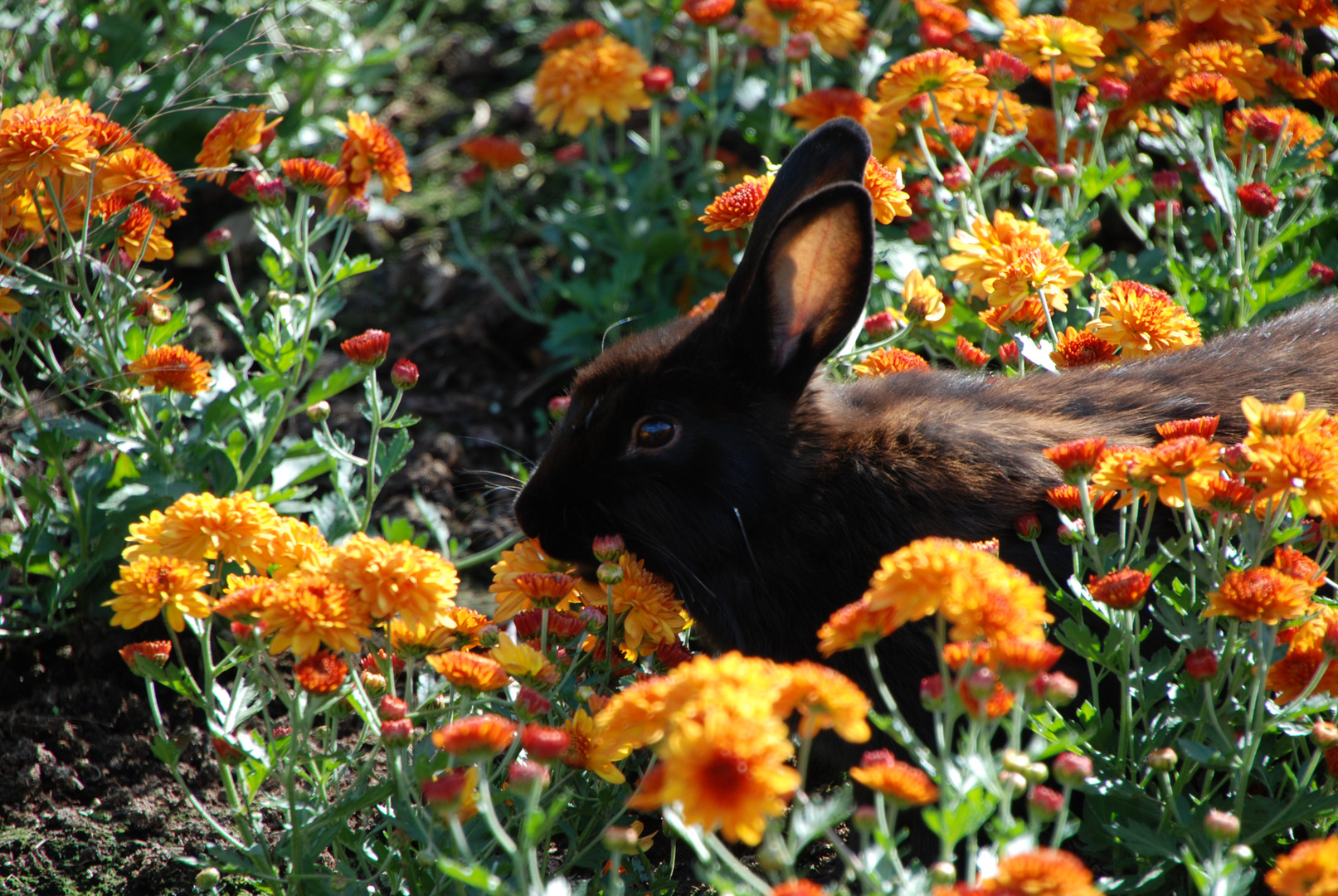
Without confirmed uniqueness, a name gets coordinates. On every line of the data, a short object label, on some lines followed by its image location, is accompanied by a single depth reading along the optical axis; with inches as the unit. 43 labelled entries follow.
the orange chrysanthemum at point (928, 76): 238.1
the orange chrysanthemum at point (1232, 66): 254.4
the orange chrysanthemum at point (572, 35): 330.0
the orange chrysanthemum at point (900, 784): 109.7
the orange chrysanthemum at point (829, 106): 284.7
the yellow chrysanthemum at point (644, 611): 187.9
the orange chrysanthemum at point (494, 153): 333.7
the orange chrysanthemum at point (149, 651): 165.8
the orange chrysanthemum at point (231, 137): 224.8
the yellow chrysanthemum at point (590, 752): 153.5
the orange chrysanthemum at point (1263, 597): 130.1
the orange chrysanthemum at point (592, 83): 316.8
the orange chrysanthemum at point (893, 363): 224.2
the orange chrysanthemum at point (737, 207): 214.2
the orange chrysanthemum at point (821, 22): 305.0
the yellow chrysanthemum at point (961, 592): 114.0
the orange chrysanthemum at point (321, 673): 149.6
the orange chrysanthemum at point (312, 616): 144.8
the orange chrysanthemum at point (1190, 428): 153.4
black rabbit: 186.1
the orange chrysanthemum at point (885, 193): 212.8
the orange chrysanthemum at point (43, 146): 193.3
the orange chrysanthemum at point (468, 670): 144.1
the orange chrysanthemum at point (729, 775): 101.0
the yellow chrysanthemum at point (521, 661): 156.0
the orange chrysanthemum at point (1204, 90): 239.3
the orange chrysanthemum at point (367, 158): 225.8
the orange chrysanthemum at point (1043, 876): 101.6
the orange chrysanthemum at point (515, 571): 190.7
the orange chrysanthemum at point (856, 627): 121.7
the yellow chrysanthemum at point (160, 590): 161.2
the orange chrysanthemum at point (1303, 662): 146.0
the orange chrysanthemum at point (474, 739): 122.6
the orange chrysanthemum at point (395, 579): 146.1
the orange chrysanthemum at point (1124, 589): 136.6
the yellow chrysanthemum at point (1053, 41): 251.8
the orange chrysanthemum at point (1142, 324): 204.1
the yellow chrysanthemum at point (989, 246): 210.2
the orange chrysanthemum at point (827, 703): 110.0
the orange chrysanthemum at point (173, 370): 206.1
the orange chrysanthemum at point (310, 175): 215.6
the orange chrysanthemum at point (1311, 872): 103.1
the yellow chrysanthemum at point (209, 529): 168.2
